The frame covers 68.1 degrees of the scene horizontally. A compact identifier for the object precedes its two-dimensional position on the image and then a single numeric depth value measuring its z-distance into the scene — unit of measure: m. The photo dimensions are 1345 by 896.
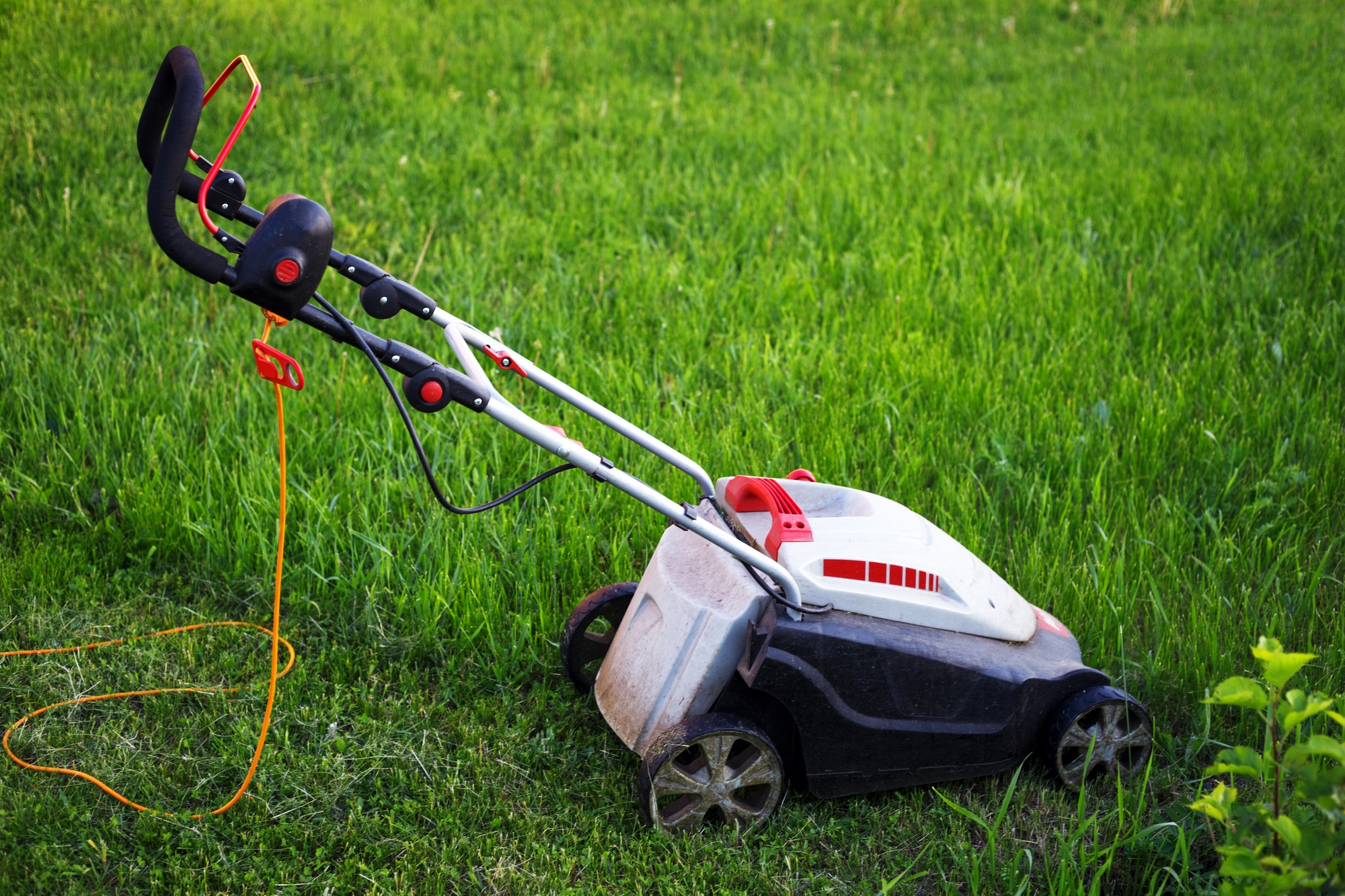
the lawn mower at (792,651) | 2.02
